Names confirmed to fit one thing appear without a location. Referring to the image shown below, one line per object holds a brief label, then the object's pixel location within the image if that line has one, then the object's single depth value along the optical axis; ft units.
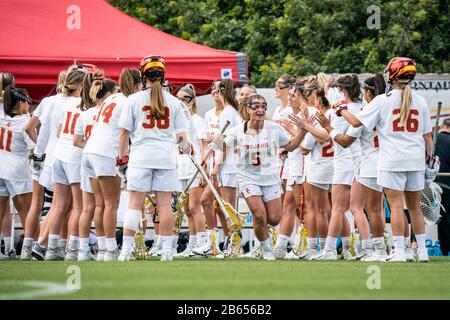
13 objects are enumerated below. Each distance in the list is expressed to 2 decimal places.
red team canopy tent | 65.00
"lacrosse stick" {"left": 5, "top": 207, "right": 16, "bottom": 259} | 56.26
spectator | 69.87
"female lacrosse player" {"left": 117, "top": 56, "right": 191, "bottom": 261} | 47.98
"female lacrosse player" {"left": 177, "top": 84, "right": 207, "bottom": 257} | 59.47
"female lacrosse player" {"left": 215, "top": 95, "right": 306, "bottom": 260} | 52.34
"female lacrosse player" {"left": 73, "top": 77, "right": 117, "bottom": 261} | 51.24
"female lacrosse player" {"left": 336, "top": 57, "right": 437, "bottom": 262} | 49.01
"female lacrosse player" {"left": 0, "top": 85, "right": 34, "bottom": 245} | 56.49
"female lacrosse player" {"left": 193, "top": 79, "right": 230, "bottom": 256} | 59.21
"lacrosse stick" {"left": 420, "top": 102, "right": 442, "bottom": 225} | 57.88
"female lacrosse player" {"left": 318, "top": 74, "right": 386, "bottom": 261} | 50.72
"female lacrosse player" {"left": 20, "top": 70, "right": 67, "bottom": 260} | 55.11
